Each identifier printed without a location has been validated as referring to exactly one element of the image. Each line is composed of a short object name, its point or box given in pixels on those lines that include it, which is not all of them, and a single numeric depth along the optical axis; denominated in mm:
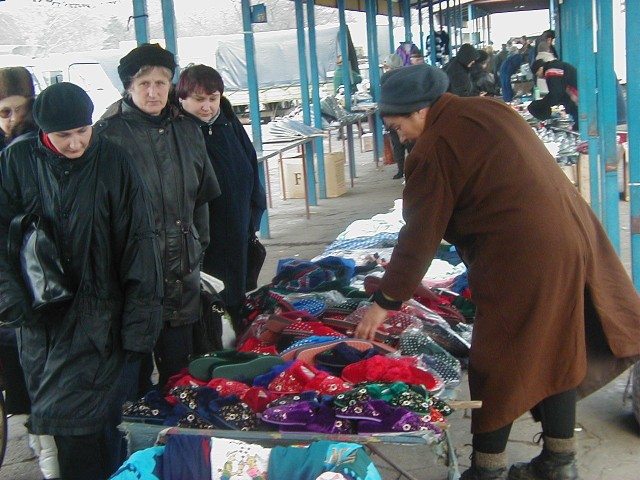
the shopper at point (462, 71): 11984
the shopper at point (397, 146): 12625
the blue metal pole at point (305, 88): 11062
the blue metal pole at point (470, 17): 34812
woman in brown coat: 2996
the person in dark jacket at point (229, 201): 4305
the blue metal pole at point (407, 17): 19170
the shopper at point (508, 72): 17188
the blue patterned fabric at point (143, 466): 2482
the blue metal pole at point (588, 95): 7531
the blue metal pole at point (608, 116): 6043
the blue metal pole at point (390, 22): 18266
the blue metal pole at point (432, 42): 21959
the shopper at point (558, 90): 9680
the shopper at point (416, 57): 14023
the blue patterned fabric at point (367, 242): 6418
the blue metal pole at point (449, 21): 27395
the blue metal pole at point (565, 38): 12711
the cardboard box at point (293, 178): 11516
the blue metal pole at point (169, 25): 6611
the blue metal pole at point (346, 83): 13398
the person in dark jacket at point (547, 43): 13075
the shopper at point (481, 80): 14806
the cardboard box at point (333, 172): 11922
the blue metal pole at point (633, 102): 4797
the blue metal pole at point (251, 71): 9031
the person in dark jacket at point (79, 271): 2938
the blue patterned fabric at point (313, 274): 4854
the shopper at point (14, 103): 3422
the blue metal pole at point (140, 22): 6012
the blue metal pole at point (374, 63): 15422
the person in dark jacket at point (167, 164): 3479
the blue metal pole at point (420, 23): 22391
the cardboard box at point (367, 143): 18609
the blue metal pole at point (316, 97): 11258
